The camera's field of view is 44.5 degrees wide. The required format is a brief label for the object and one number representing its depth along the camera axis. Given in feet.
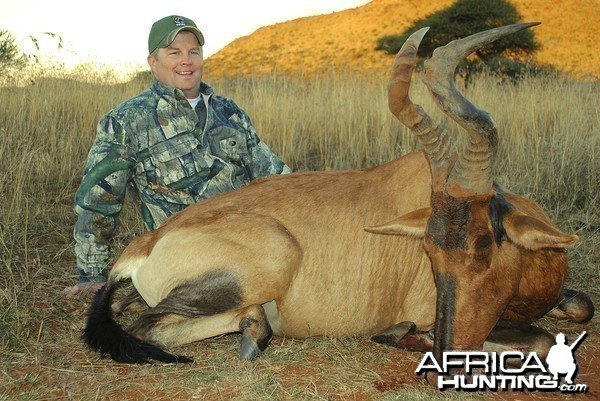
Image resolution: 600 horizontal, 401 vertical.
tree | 84.17
